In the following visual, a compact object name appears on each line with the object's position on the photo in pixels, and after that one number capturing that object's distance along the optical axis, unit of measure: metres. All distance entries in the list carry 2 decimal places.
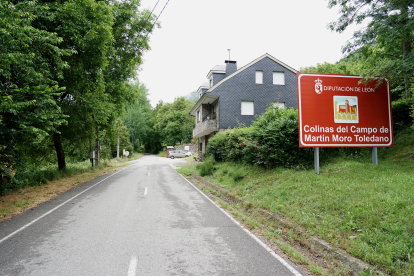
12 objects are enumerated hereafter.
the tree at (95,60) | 10.34
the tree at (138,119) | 67.19
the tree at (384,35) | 6.78
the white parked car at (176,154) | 50.16
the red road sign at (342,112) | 8.28
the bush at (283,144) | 9.59
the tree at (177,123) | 69.69
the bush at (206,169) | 15.59
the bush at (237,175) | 11.11
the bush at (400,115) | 9.27
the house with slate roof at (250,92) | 23.91
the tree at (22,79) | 6.25
